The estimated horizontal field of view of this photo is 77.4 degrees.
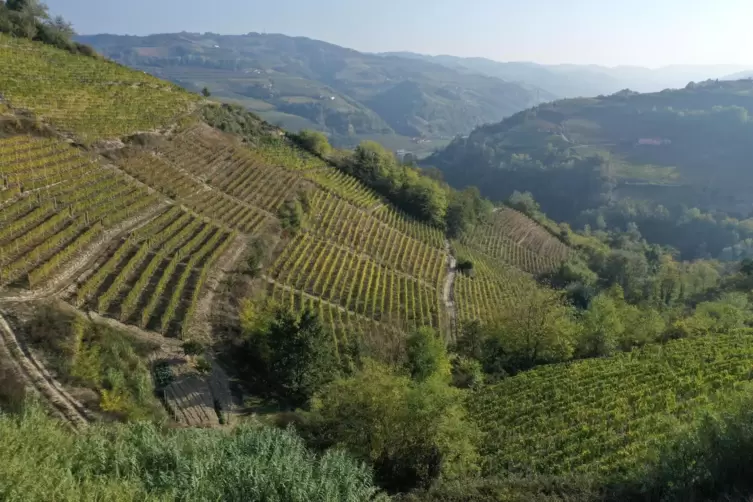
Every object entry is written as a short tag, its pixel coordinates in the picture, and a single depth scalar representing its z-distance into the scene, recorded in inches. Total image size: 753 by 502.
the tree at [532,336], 1521.9
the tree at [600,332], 1583.4
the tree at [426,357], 1214.9
